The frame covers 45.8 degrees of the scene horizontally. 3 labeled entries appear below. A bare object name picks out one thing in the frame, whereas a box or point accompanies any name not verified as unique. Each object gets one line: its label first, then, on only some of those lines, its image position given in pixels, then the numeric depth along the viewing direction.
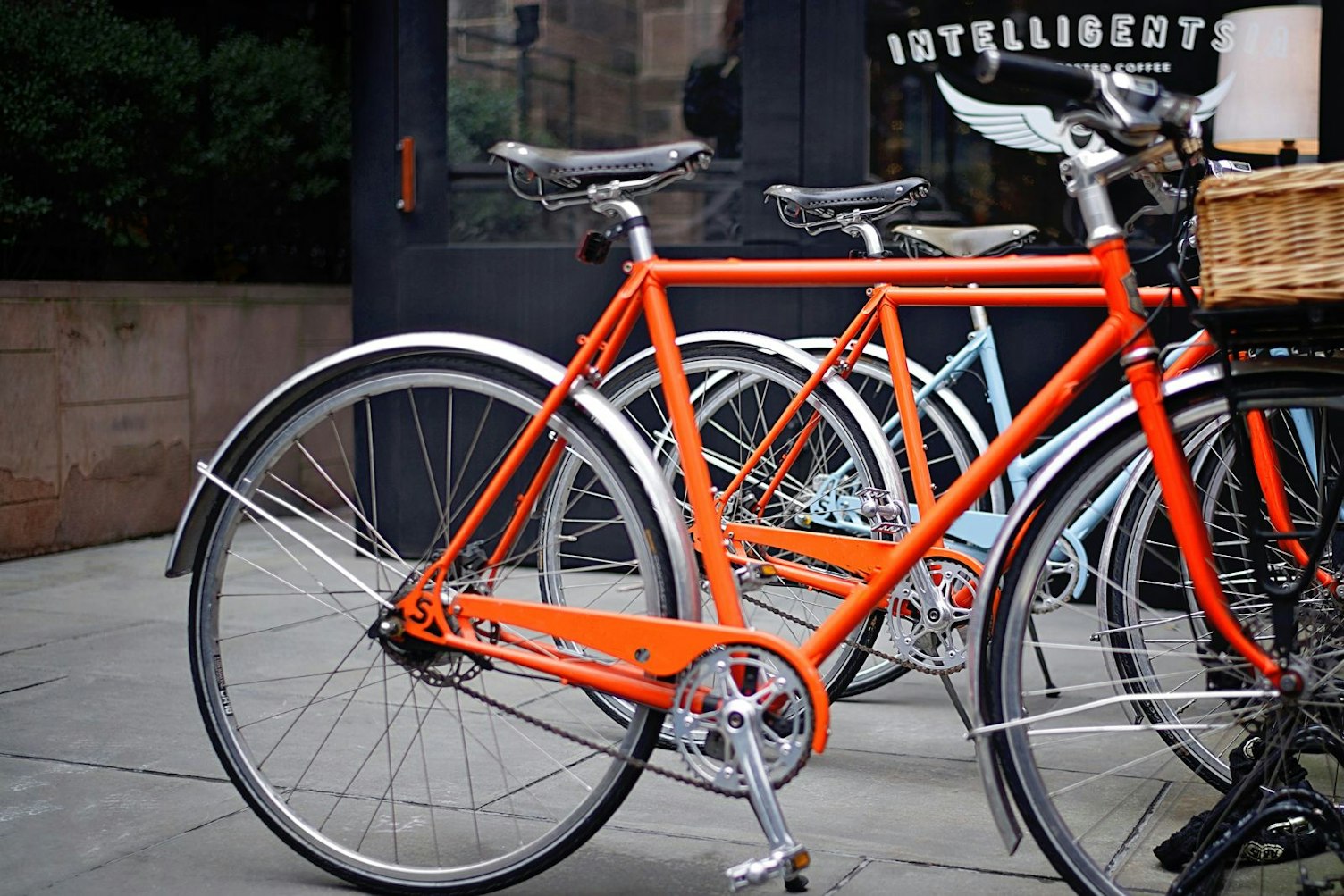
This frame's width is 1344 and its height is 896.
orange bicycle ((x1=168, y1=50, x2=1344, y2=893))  2.41
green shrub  6.37
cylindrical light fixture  5.02
